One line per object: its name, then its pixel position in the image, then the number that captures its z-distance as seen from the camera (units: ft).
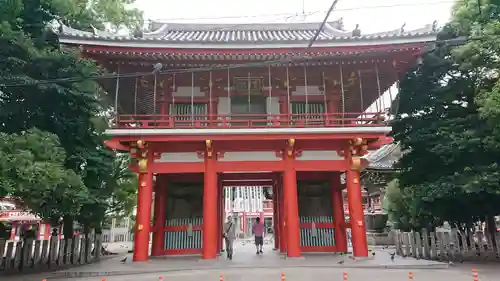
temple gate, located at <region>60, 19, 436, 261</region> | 43.65
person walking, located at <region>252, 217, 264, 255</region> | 57.58
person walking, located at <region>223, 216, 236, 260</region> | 49.12
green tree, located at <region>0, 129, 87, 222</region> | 30.01
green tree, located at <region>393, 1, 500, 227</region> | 43.15
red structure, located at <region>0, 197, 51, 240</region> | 122.72
